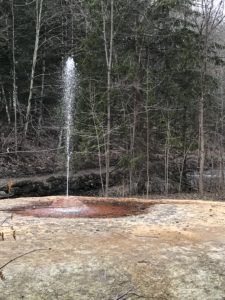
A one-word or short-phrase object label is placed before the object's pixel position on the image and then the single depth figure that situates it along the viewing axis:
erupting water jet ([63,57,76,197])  14.17
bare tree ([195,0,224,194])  13.23
